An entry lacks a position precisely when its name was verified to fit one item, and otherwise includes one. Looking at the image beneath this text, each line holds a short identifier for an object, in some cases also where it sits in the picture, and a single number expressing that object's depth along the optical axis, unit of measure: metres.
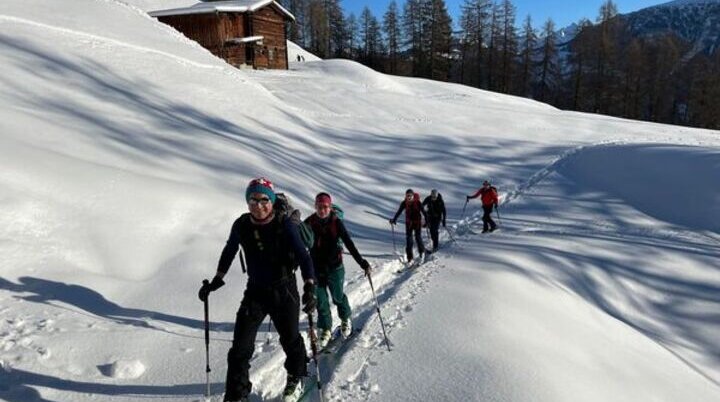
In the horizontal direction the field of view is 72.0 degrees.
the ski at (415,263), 10.41
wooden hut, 37.94
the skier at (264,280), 4.32
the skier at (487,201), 14.98
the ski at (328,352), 4.96
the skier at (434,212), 12.48
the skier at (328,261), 6.29
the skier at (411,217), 11.23
